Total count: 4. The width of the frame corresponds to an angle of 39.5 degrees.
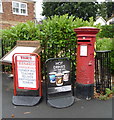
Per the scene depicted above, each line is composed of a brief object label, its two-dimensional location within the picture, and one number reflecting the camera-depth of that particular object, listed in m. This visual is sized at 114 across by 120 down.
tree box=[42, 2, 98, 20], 31.50
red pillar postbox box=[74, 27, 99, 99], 3.70
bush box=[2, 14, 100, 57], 4.86
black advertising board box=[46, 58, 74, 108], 3.68
